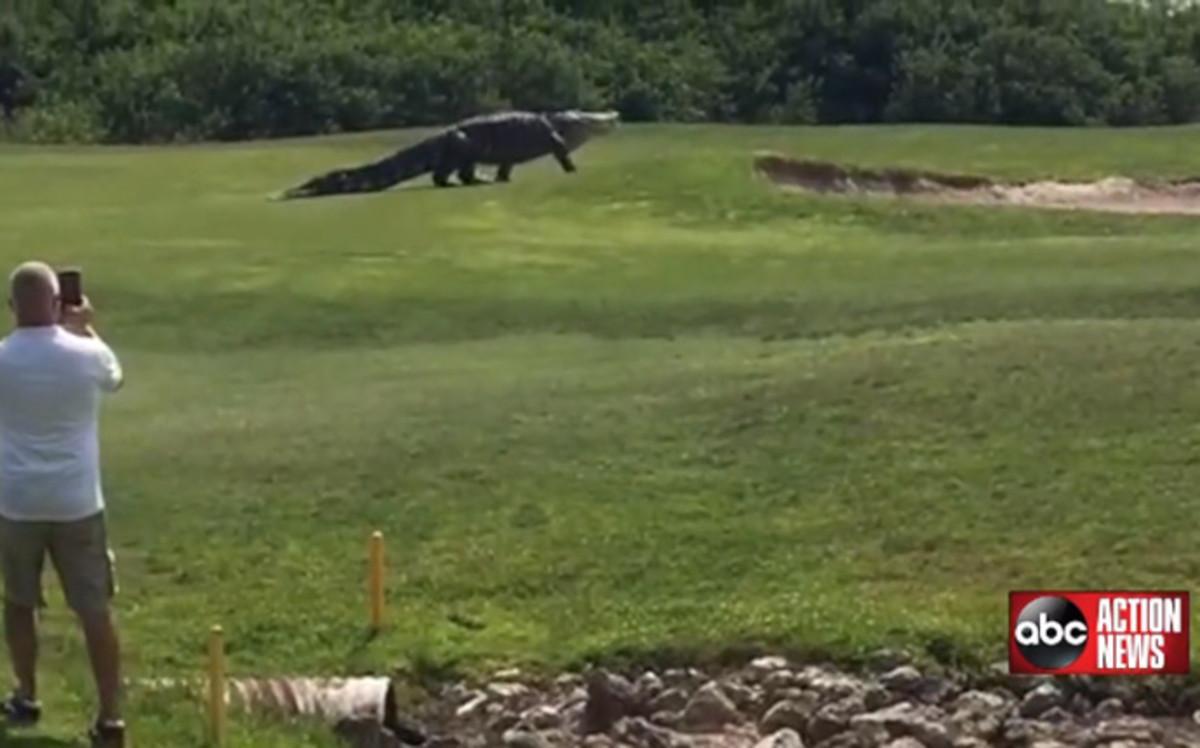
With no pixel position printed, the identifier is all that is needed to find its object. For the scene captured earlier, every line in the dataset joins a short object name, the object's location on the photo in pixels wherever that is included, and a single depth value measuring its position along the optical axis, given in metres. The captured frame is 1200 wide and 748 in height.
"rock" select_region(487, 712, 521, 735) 19.69
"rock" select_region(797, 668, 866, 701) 19.84
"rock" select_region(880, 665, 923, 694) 20.06
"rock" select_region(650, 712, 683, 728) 19.78
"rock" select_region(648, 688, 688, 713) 19.98
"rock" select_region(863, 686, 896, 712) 19.72
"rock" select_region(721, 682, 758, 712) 19.92
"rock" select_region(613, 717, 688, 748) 19.41
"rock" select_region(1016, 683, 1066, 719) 19.51
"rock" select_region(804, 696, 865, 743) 19.22
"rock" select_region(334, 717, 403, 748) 18.61
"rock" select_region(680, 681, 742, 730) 19.70
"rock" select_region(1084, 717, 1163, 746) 18.91
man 16.56
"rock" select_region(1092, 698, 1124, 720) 19.44
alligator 63.97
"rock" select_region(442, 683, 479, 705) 20.41
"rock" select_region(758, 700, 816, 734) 19.45
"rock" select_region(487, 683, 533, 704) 20.34
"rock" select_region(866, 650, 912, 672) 20.41
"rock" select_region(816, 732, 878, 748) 18.92
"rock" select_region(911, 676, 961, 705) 19.87
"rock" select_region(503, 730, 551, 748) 19.23
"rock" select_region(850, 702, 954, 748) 18.91
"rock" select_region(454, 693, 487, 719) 20.06
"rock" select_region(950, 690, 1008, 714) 19.52
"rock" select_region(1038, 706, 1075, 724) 19.36
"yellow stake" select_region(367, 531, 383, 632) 21.20
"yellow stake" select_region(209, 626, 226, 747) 17.22
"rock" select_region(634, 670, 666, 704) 20.11
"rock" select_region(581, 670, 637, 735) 19.78
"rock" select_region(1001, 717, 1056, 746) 19.09
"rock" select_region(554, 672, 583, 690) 20.55
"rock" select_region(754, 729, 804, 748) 18.70
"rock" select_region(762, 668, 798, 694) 20.14
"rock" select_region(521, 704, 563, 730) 19.75
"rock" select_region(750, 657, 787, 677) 20.42
